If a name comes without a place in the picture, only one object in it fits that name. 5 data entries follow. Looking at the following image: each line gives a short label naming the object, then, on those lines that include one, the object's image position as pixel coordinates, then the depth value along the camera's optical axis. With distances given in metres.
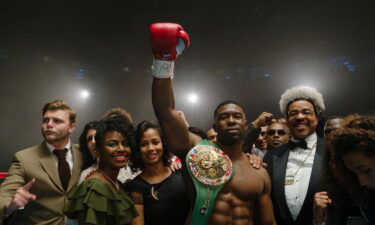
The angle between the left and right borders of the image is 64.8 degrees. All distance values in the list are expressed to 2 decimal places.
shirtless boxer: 1.49
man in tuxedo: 1.93
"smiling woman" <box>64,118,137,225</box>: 1.43
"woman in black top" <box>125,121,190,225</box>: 1.70
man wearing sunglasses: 2.87
